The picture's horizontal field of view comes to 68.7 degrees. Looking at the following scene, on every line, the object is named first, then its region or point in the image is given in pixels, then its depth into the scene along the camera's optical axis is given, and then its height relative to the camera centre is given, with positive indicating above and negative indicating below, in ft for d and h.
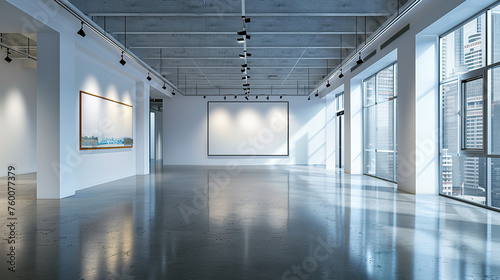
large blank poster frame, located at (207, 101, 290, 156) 67.21 +1.74
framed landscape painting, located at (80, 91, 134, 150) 34.10 +1.64
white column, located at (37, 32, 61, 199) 26.45 +2.06
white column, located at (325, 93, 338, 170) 63.31 +2.19
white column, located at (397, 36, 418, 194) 29.27 +1.75
